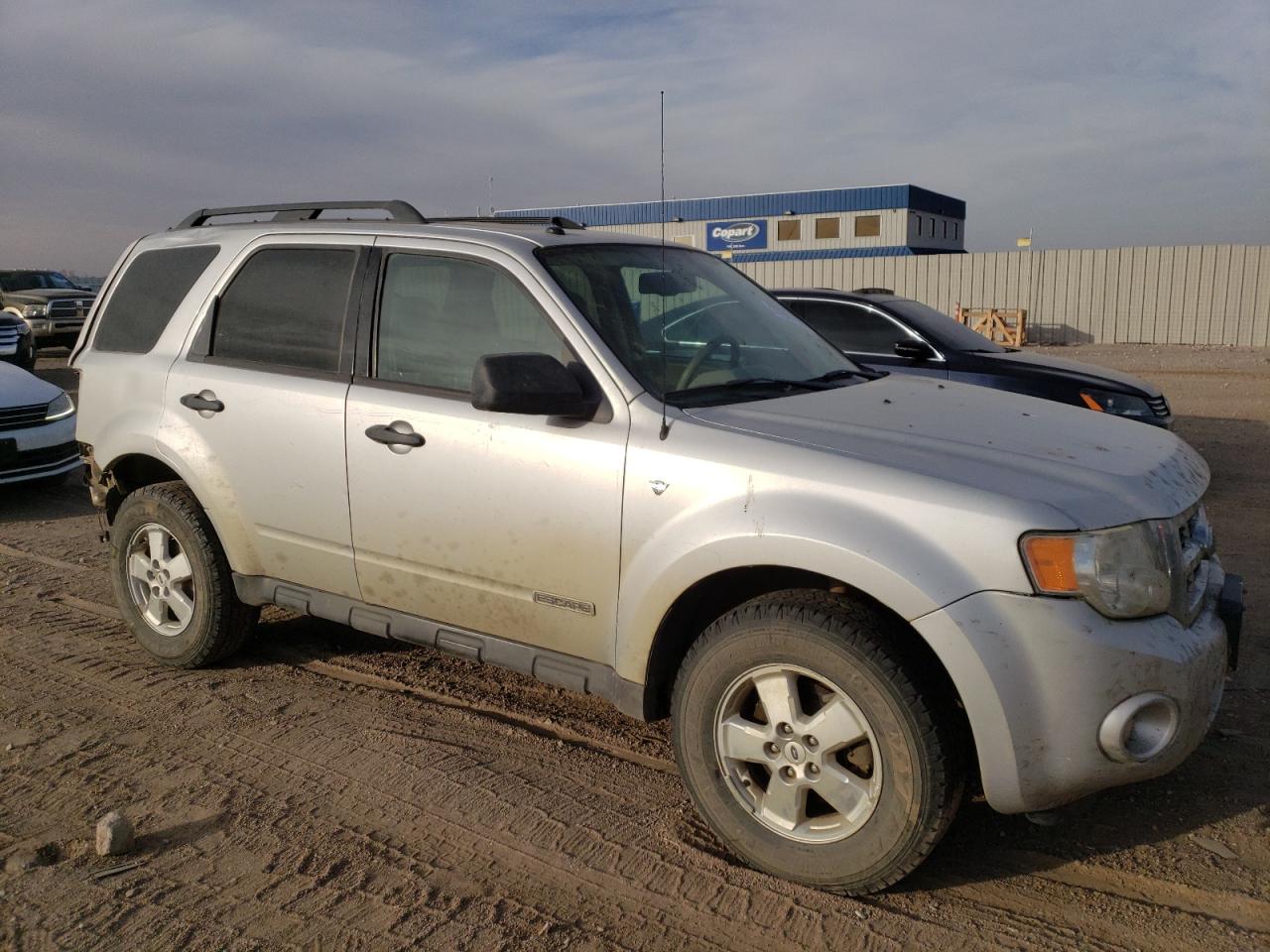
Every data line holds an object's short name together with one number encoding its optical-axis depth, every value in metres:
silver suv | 2.78
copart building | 41.38
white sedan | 8.52
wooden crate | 27.27
